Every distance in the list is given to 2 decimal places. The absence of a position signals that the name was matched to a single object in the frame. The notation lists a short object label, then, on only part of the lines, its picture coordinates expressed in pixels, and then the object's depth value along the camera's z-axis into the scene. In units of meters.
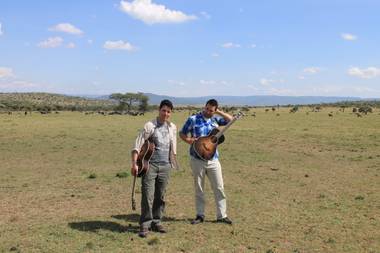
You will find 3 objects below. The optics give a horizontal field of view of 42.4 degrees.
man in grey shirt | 8.41
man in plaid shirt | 9.09
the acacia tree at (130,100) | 91.50
